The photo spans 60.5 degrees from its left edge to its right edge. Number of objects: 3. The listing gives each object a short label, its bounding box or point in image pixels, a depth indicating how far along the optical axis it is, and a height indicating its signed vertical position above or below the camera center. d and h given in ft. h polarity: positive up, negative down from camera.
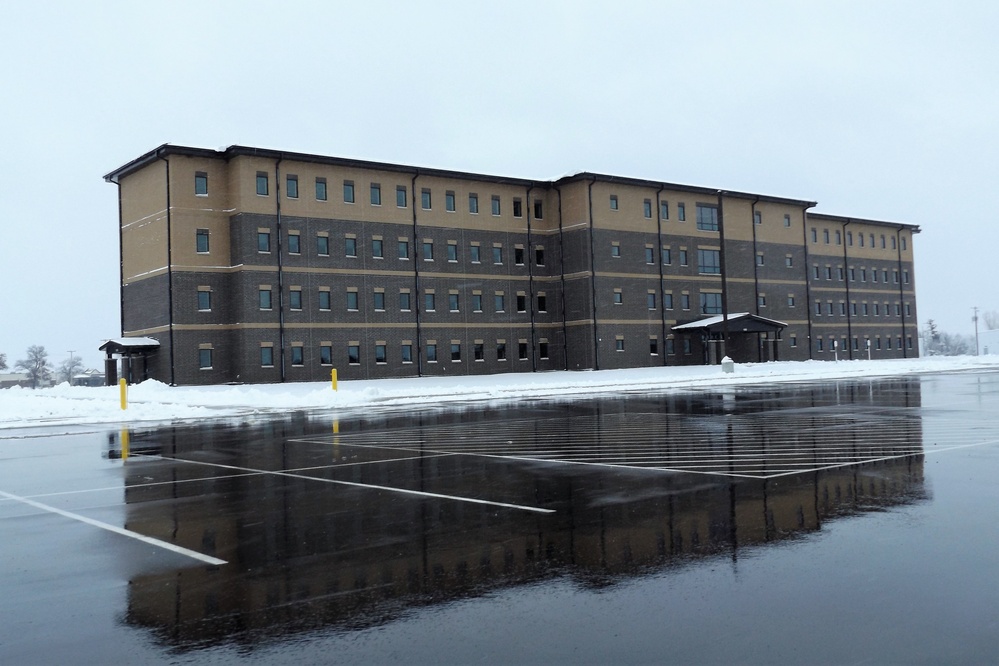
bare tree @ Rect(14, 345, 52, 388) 455.22 +12.96
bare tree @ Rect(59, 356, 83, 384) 531.91 +12.52
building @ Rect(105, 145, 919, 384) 167.02 +23.30
